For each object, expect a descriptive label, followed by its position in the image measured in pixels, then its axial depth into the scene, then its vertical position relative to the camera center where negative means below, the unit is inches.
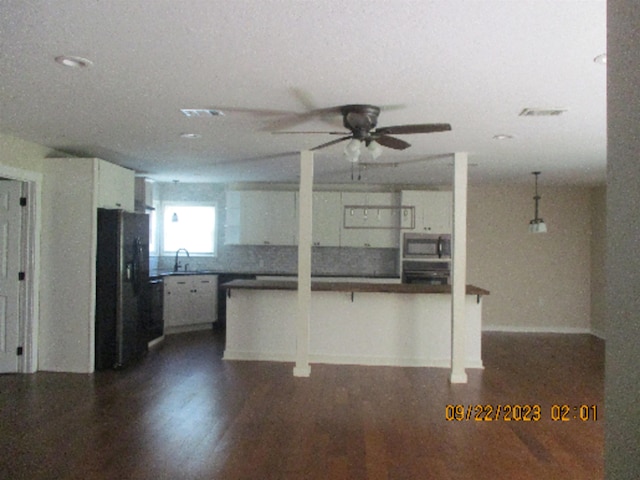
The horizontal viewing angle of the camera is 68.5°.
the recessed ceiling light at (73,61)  98.6 +37.6
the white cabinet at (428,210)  289.9 +19.3
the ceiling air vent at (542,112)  131.3 +37.2
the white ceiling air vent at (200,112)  136.0 +37.4
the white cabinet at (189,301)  277.6 -37.7
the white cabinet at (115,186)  201.2 +23.4
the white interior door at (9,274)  191.2 -15.2
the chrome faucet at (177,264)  303.2 -16.8
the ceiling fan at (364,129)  124.7 +30.3
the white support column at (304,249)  199.9 -3.9
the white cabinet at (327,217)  299.3 +14.7
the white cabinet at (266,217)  300.7 +14.4
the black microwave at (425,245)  289.9 -2.4
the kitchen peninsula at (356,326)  216.7 -39.7
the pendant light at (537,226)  273.0 +9.5
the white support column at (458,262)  194.7 -8.5
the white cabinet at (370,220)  296.7 +13.1
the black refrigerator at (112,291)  199.5 -22.7
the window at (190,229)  320.2 +6.6
